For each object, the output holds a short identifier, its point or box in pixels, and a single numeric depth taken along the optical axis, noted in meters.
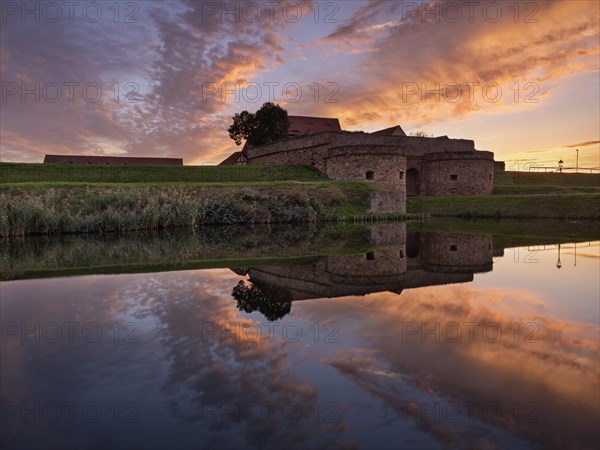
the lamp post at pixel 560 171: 46.19
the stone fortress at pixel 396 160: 30.95
